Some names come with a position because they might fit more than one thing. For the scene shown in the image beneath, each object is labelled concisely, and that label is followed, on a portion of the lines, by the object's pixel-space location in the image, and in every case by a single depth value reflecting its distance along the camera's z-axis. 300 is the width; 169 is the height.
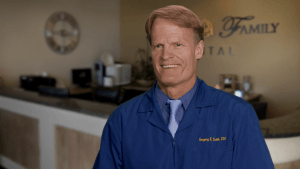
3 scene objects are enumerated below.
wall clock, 4.77
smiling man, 0.73
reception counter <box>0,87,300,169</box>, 1.59
